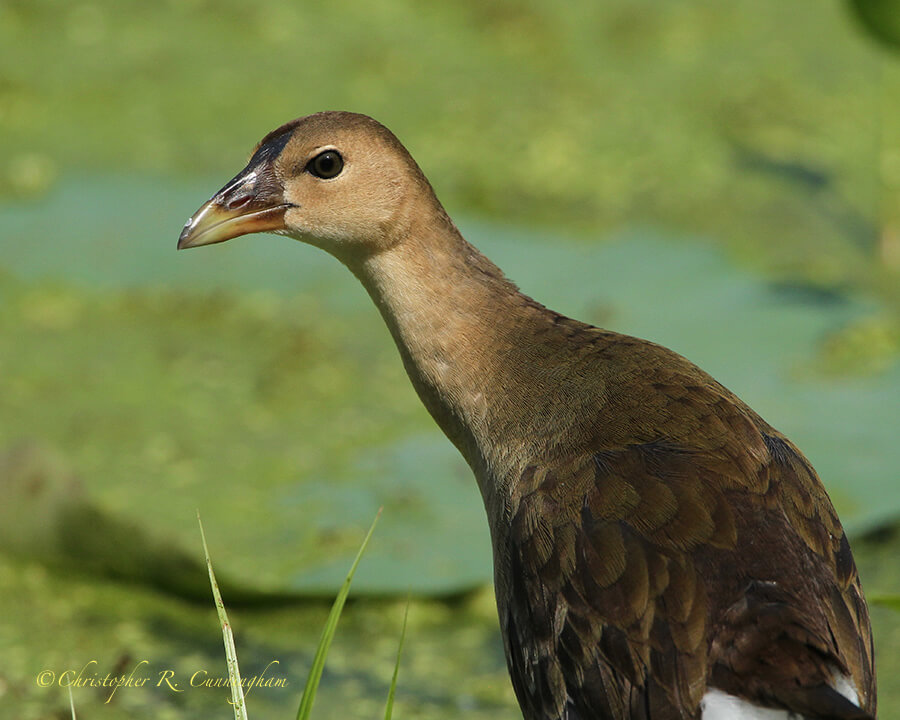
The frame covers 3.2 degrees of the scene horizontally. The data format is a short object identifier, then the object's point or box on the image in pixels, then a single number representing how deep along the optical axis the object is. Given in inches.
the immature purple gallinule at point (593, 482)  150.3
